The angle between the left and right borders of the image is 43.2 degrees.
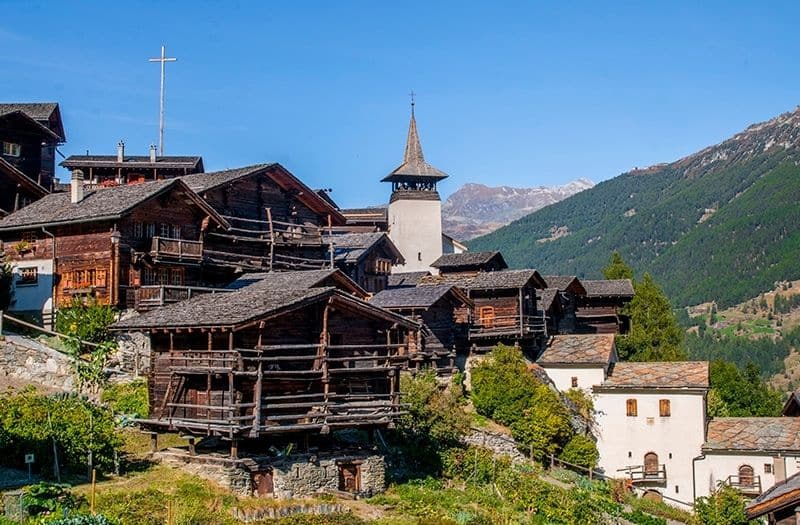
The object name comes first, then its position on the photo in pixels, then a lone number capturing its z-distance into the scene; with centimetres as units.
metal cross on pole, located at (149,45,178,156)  7175
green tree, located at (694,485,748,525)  4353
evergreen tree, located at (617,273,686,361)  7025
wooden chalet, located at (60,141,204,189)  6862
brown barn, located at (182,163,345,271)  5388
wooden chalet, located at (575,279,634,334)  7519
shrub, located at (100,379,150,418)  3838
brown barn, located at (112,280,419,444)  3256
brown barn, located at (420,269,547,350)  5944
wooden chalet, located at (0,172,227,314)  4588
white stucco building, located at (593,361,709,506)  5362
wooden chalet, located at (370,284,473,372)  5478
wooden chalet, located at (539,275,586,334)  6638
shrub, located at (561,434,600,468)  5041
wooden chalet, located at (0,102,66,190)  6269
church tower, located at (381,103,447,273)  8469
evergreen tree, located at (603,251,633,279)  8156
